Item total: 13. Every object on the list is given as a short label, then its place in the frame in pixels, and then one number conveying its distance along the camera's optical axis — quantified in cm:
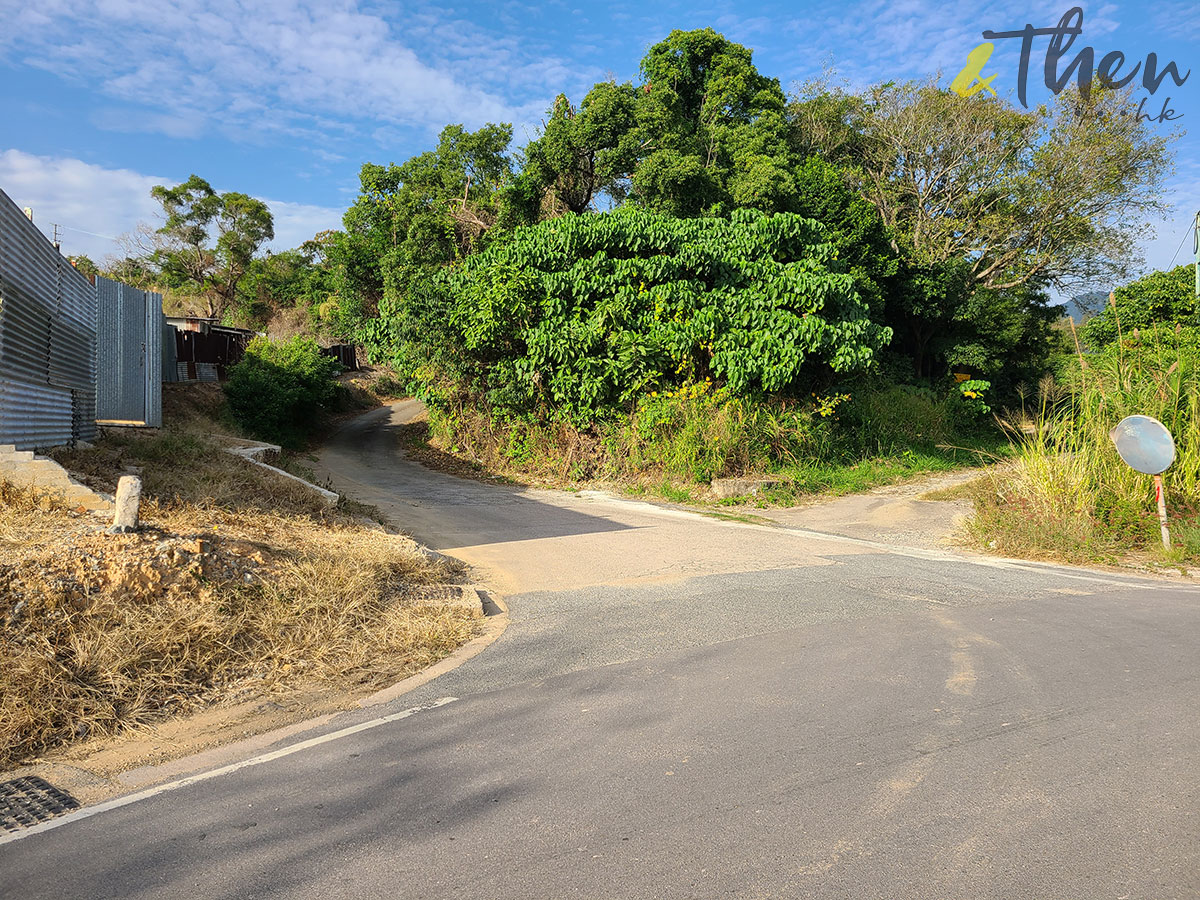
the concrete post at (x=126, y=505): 602
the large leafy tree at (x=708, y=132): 1961
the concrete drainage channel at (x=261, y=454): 1037
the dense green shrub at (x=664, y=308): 1608
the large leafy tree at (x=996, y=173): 2830
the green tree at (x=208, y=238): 4503
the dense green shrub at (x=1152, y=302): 2595
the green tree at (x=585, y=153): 2066
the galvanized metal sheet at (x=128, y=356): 1405
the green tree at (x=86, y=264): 4211
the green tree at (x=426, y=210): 2309
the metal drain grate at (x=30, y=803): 352
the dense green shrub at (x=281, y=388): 2473
